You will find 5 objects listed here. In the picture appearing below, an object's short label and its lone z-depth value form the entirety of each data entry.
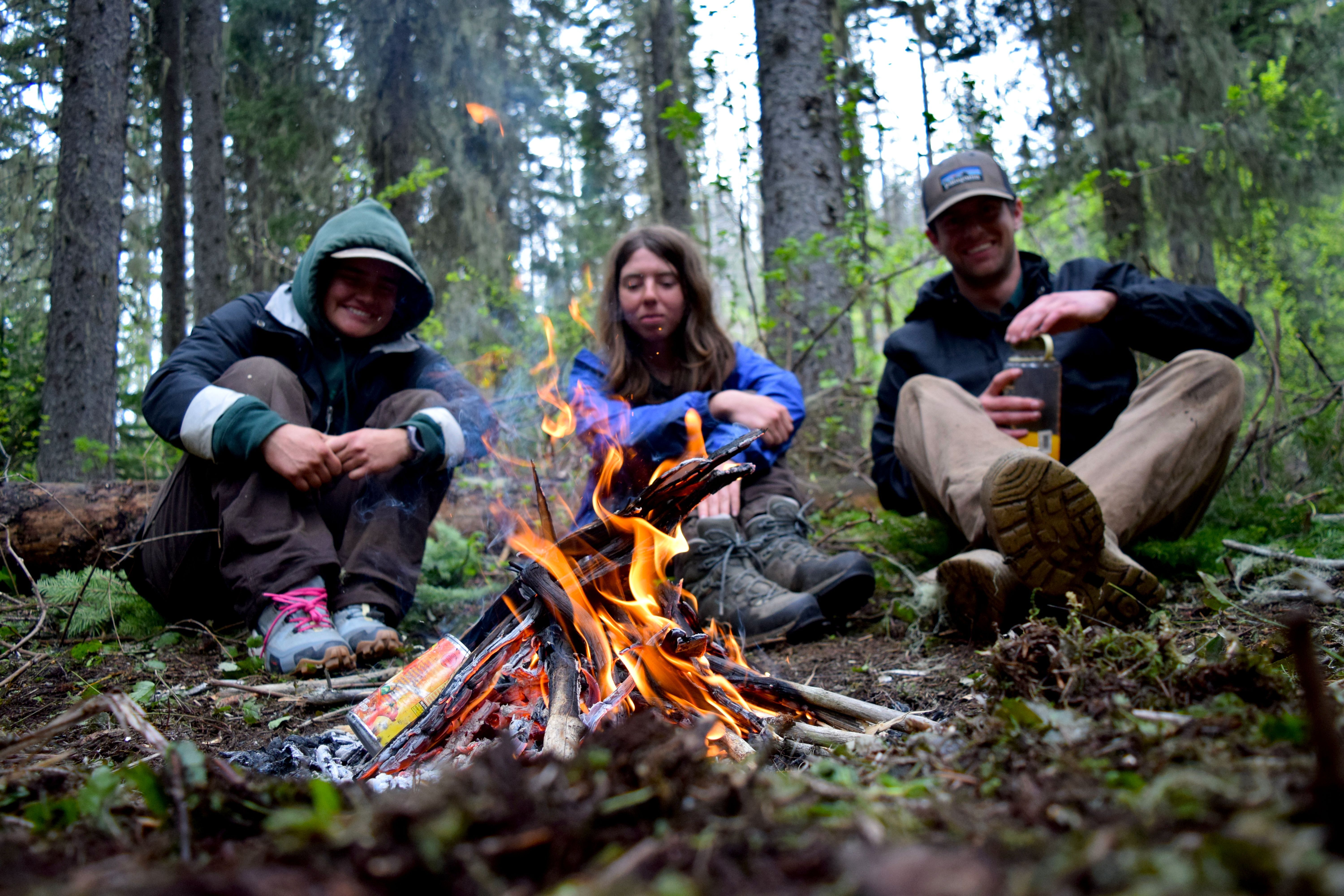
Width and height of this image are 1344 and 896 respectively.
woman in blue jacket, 3.00
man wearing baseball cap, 2.34
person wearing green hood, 2.88
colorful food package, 1.95
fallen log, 3.70
